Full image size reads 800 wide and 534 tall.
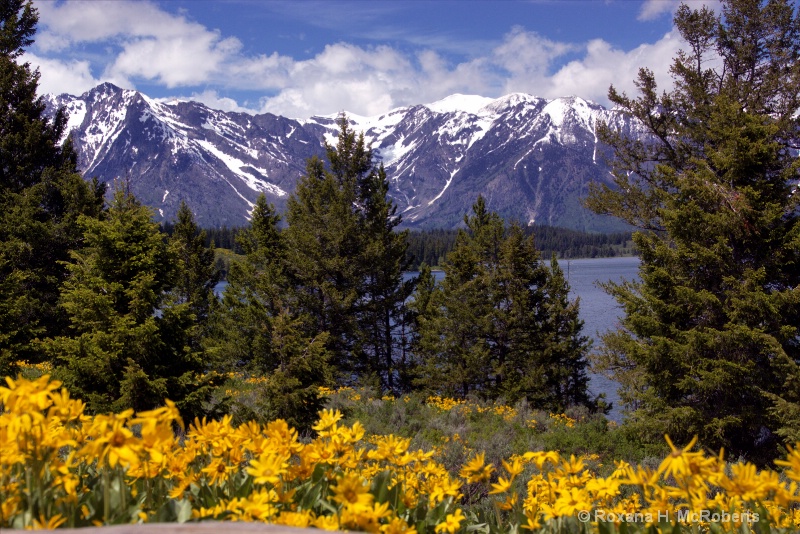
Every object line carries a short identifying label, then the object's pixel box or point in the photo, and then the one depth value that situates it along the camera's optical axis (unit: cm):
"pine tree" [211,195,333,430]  853
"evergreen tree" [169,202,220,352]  2573
